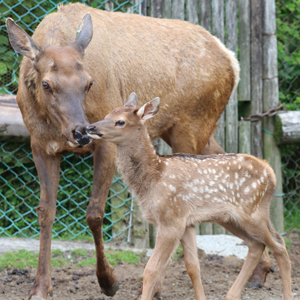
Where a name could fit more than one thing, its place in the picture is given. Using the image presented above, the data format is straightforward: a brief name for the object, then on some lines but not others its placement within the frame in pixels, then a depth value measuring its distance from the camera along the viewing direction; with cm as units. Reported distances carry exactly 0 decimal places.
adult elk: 835
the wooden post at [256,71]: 1321
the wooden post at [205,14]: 1299
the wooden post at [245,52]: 1326
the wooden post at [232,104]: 1316
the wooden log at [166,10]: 1295
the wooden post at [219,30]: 1302
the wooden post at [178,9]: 1294
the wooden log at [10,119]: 1164
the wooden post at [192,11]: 1297
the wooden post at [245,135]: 1325
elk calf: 758
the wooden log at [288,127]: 1273
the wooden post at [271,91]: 1321
